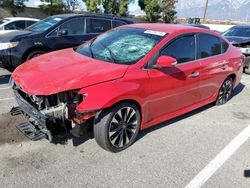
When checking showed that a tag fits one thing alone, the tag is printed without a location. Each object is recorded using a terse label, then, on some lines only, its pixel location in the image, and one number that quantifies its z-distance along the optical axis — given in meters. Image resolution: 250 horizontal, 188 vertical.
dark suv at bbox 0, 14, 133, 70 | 4.78
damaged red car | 2.34
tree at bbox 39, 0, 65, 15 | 17.61
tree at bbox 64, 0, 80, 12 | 19.11
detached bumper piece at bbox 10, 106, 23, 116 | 2.83
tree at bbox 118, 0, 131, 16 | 21.16
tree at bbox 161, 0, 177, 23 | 24.87
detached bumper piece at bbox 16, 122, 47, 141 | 2.37
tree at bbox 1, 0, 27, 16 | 15.40
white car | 8.11
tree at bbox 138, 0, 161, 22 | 23.20
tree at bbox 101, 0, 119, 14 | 20.96
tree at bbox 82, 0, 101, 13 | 20.71
